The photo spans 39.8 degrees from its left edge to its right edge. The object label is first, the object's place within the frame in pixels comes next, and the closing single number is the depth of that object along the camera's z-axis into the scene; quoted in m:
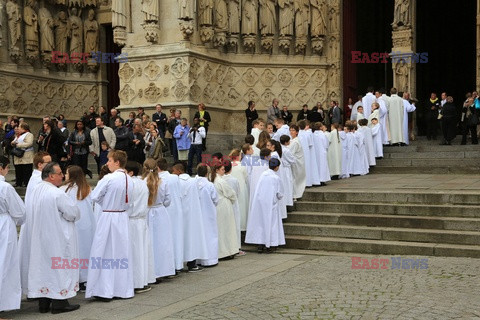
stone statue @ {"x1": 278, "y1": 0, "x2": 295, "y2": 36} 21.08
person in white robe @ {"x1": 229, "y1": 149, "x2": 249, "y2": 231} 12.14
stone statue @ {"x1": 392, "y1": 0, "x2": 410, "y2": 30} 21.14
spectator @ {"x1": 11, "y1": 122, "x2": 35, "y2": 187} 14.75
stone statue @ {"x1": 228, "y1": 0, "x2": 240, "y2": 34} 20.39
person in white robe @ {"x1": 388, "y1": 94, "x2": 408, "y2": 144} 18.86
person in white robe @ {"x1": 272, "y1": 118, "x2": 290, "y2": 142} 14.67
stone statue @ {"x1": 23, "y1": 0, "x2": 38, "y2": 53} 20.81
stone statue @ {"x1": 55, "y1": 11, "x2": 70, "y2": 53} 22.02
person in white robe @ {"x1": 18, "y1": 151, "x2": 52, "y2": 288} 7.93
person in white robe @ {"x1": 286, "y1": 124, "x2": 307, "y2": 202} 13.28
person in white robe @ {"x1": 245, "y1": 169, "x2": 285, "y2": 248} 11.34
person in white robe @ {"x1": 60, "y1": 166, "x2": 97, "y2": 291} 8.91
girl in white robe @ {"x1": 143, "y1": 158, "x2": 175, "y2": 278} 9.26
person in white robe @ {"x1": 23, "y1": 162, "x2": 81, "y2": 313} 7.69
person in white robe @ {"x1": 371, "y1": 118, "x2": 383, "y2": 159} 17.69
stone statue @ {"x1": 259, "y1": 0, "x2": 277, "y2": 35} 20.91
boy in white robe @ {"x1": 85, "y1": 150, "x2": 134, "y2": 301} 8.20
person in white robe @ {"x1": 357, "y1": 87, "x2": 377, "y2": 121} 19.41
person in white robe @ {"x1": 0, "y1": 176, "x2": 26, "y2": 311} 7.40
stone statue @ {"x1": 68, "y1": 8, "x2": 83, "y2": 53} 22.36
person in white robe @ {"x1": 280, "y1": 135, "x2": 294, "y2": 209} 12.57
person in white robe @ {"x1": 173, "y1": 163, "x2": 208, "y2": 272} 10.20
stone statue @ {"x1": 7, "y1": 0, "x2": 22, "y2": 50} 20.30
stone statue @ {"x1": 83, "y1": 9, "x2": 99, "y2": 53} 22.61
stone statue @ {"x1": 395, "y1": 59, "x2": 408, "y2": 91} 21.25
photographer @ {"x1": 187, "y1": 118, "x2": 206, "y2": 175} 15.86
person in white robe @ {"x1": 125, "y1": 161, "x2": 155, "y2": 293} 8.54
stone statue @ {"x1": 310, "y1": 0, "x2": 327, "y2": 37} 21.41
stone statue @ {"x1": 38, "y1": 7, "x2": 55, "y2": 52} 21.44
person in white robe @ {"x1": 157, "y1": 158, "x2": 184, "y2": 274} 9.88
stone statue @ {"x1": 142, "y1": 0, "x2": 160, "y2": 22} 18.53
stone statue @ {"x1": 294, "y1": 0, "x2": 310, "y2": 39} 21.27
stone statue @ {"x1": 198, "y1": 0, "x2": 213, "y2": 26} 19.09
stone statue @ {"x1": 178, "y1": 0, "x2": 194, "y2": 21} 18.29
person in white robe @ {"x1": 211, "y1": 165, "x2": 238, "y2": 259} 10.82
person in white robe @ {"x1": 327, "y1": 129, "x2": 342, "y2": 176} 16.09
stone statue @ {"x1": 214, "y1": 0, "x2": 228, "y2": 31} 19.80
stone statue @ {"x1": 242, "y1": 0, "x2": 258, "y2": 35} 20.64
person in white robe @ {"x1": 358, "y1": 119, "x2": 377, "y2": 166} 17.28
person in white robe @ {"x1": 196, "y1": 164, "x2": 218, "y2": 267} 10.43
